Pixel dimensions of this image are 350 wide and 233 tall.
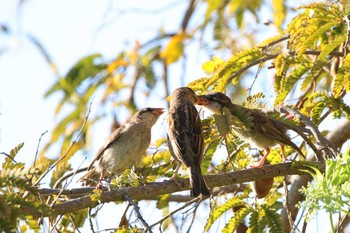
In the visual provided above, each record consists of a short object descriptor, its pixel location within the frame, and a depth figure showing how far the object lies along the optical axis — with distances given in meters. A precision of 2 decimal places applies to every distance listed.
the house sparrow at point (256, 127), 11.55
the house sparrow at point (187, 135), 10.75
